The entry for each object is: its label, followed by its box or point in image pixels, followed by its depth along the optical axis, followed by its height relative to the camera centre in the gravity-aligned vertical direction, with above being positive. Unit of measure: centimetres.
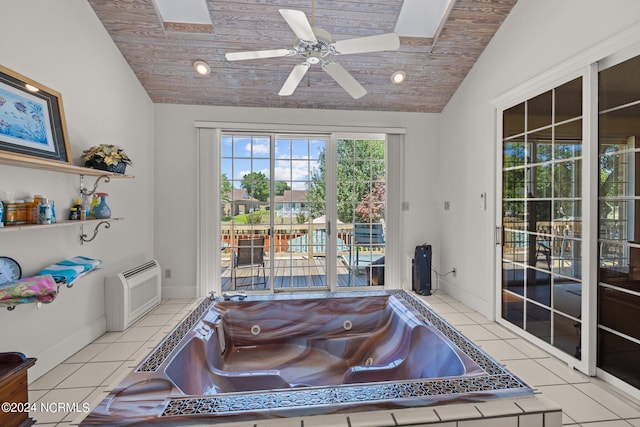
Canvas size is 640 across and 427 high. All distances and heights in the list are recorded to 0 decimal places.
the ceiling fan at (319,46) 171 +102
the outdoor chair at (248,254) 385 -56
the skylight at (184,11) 275 +181
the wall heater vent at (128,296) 270 -80
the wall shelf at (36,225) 158 -9
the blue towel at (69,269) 193 -39
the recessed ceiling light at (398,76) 330 +144
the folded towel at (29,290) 160 -43
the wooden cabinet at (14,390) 126 -77
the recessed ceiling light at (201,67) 309 +145
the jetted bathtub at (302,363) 130 -87
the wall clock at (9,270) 174 -35
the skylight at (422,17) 287 +186
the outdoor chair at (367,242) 404 -44
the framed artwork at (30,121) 173 +56
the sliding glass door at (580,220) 185 -8
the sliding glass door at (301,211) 382 -2
